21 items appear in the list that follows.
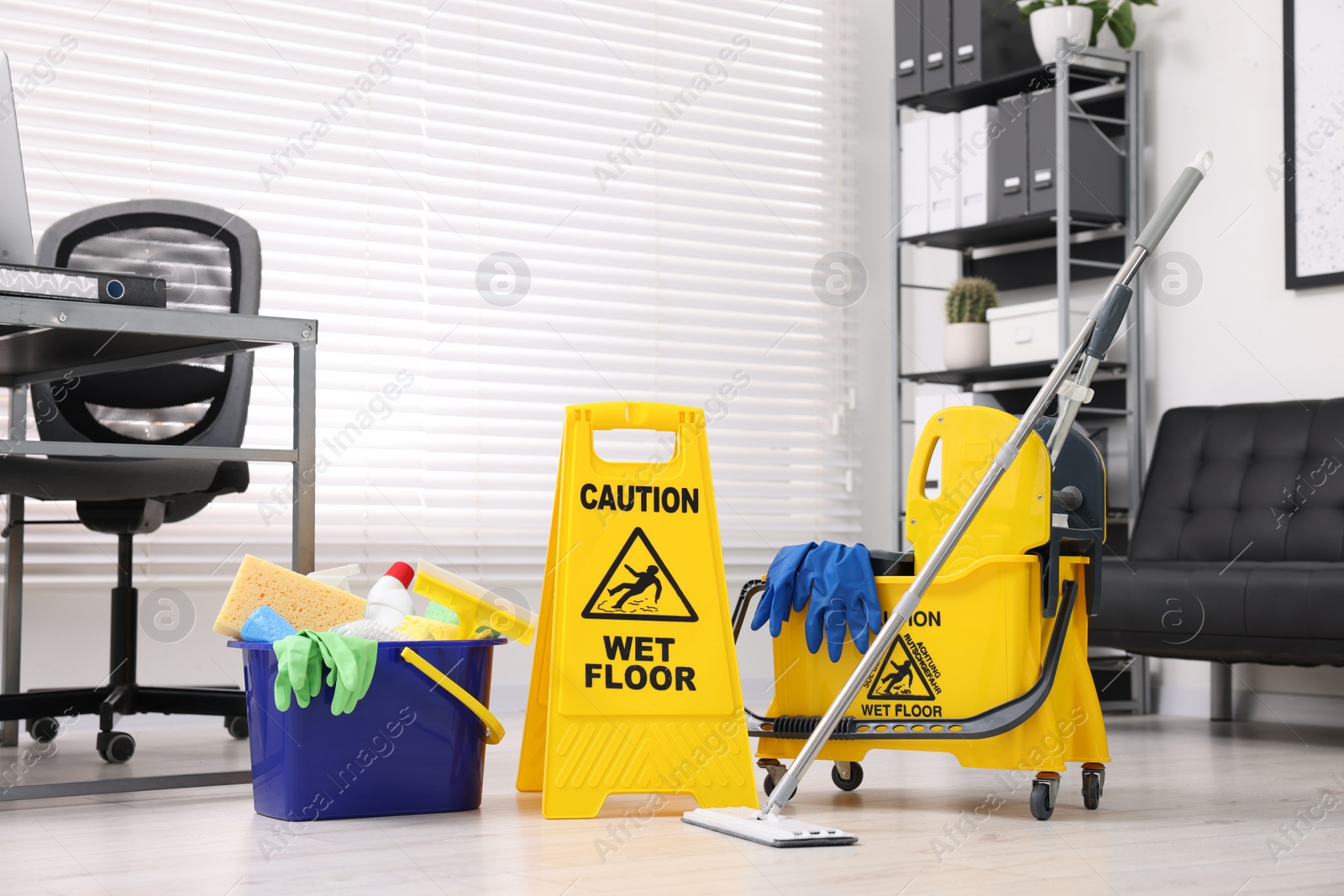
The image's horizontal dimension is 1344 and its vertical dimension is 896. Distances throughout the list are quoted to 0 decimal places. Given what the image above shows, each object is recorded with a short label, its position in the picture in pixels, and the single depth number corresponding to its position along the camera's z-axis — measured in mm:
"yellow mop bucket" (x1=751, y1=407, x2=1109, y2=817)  2016
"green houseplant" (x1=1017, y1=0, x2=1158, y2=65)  3574
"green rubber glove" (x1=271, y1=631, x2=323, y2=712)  1867
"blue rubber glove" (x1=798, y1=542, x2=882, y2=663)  2066
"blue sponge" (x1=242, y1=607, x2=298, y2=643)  1955
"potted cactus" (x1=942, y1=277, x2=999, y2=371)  3832
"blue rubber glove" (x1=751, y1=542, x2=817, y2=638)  2148
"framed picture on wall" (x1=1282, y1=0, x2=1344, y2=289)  3318
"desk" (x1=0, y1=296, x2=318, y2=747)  1929
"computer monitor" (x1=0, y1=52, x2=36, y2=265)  2072
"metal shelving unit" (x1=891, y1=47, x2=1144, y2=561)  3584
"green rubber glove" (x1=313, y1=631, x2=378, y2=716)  1873
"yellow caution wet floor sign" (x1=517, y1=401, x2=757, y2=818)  1964
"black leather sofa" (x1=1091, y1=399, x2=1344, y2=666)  2826
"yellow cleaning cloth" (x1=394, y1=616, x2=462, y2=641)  2025
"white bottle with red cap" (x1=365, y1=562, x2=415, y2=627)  2092
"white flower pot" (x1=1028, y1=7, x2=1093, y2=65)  3572
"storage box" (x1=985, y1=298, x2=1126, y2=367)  3594
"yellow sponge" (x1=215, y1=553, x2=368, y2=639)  2027
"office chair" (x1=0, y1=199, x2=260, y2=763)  2637
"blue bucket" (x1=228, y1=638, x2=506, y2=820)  1913
